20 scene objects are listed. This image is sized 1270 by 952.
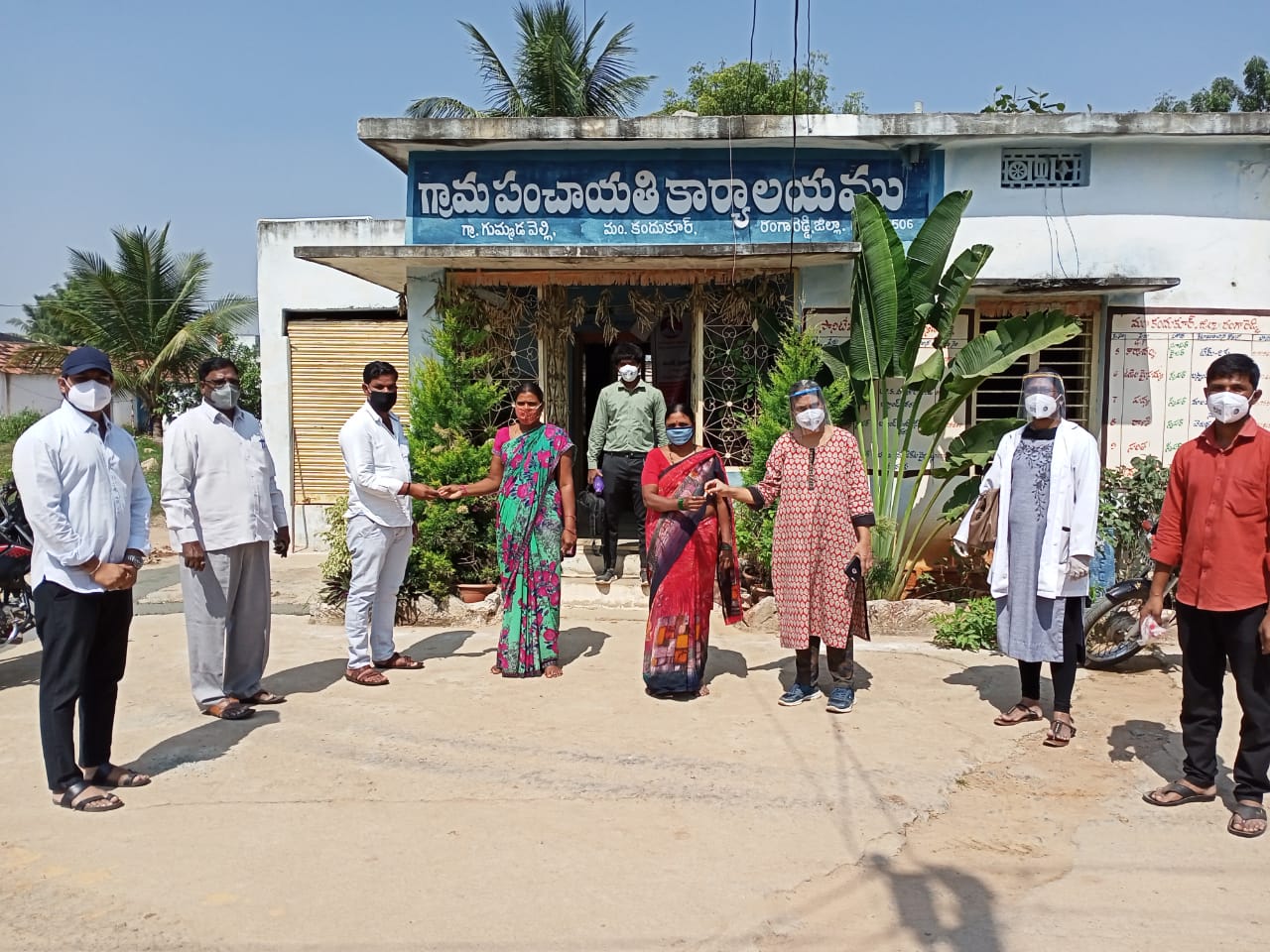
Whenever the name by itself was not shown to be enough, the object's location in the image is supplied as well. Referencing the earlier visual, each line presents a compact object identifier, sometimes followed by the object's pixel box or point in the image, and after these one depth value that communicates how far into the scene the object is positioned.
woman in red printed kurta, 5.25
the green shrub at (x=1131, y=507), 7.27
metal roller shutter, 11.72
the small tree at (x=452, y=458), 7.71
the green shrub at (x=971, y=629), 6.86
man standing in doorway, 7.86
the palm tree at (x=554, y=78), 21.16
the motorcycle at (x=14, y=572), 6.04
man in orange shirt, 3.93
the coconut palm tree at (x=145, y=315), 18.55
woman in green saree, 5.93
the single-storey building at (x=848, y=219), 8.25
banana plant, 7.21
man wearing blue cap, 3.91
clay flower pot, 7.89
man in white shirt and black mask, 5.70
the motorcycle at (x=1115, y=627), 6.07
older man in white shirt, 5.00
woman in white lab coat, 4.82
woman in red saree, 5.46
